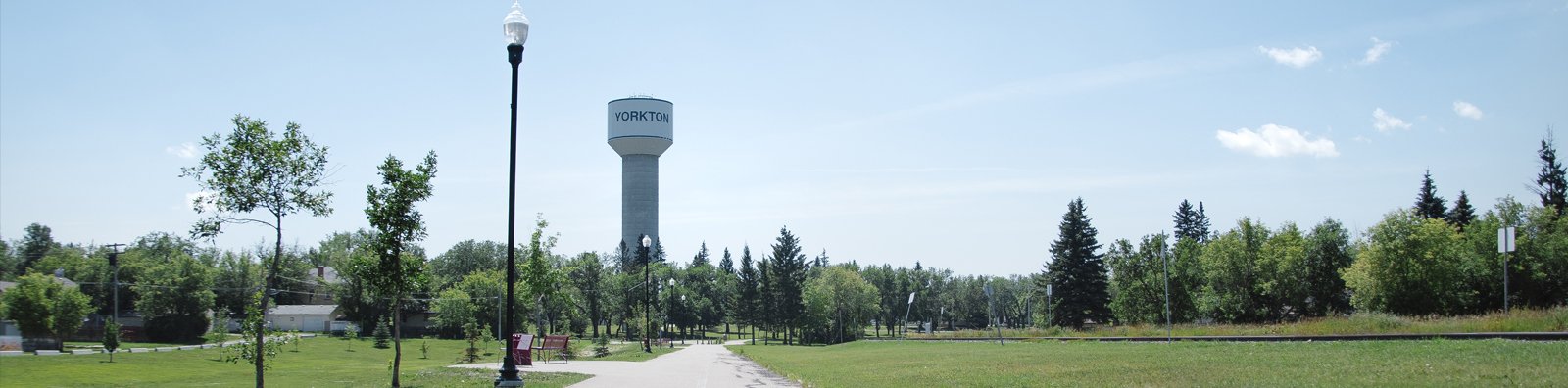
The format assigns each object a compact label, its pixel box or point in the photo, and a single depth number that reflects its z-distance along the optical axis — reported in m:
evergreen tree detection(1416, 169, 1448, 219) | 67.53
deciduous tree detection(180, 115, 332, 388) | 16.41
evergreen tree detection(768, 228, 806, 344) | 76.06
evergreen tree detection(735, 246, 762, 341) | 82.31
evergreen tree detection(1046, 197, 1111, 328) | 63.62
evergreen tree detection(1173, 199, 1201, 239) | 109.86
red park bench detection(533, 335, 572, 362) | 31.19
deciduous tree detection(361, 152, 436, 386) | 19.61
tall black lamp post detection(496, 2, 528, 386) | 13.70
